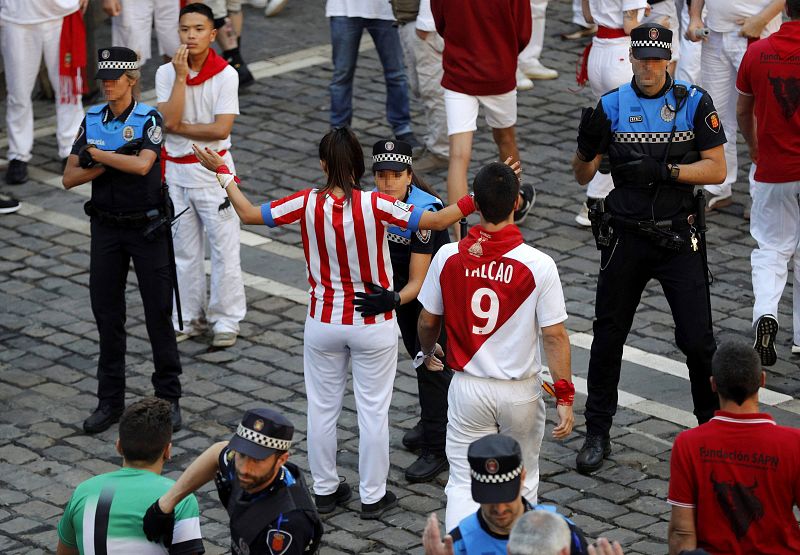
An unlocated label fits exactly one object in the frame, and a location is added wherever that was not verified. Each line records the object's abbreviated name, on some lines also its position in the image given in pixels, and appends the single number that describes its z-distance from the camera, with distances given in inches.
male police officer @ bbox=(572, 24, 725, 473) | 607.2
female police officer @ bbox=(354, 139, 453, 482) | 595.2
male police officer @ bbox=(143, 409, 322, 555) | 426.0
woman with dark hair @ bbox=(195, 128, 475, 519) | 571.8
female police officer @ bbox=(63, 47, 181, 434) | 674.8
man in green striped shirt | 434.3
